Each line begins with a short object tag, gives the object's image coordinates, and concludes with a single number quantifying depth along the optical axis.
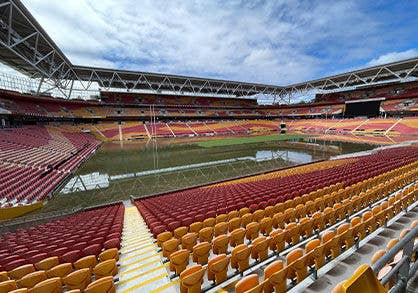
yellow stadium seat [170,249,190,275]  3.99
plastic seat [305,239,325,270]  3.47
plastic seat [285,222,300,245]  4.79
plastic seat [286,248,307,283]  3.30
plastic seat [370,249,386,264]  3.00
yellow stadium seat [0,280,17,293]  3.36
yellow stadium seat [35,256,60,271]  4.24
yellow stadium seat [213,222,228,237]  5.62
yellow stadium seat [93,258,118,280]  3.91
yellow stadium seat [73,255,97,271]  4.17
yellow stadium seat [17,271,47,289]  3.62
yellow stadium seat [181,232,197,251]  4.95
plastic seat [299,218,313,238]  5.07
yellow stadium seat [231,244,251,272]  3.84
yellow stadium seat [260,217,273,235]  5.53
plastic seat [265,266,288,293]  2.89
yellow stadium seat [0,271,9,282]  3.80
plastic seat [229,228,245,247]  4.89
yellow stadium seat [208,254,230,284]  3.54
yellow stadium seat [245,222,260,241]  5.21
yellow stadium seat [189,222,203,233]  5.96
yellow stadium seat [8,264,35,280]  3.97
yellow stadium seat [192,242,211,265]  4.27
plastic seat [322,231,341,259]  3.73
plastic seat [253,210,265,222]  6.46
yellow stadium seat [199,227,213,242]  5.30
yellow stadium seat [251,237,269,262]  4.17
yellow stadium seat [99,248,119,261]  4.60
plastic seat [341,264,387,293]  1.74
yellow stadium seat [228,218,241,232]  5.94
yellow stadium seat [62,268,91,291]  3.51
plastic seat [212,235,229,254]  4.62
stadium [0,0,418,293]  3.73
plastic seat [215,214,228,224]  6.63
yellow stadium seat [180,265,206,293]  3.19
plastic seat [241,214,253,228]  6.19
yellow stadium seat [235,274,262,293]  2.77
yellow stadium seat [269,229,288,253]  4.47
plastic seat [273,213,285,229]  5.83
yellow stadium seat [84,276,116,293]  3.12
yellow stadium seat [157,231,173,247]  5.48
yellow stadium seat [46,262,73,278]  3.91
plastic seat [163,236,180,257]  4.79
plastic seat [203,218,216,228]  6.30
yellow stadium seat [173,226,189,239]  5.68
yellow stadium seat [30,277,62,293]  3.20
